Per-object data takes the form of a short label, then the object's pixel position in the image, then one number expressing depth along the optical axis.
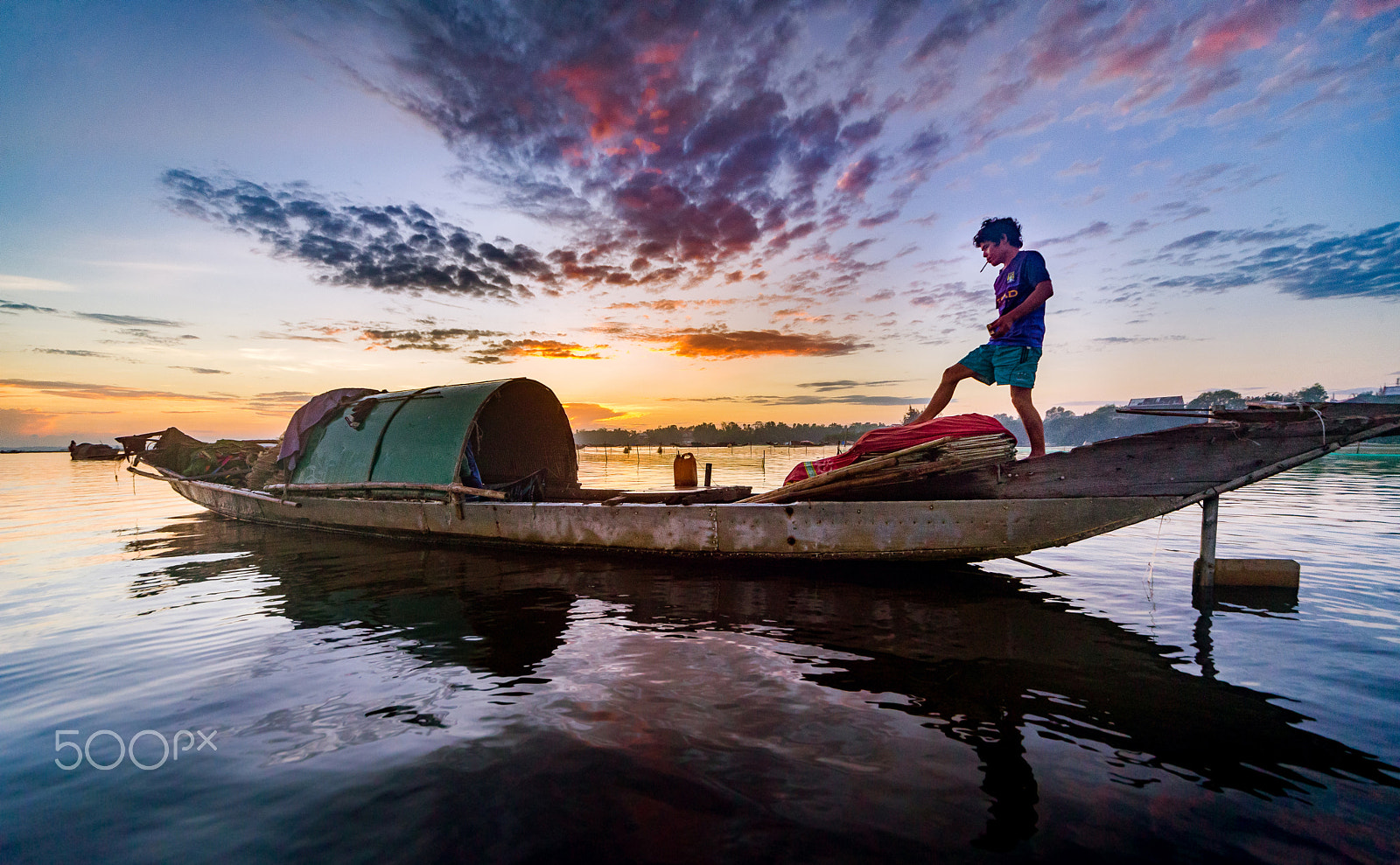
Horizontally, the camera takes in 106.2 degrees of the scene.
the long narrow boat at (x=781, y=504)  5.36
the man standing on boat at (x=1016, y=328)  5.84
